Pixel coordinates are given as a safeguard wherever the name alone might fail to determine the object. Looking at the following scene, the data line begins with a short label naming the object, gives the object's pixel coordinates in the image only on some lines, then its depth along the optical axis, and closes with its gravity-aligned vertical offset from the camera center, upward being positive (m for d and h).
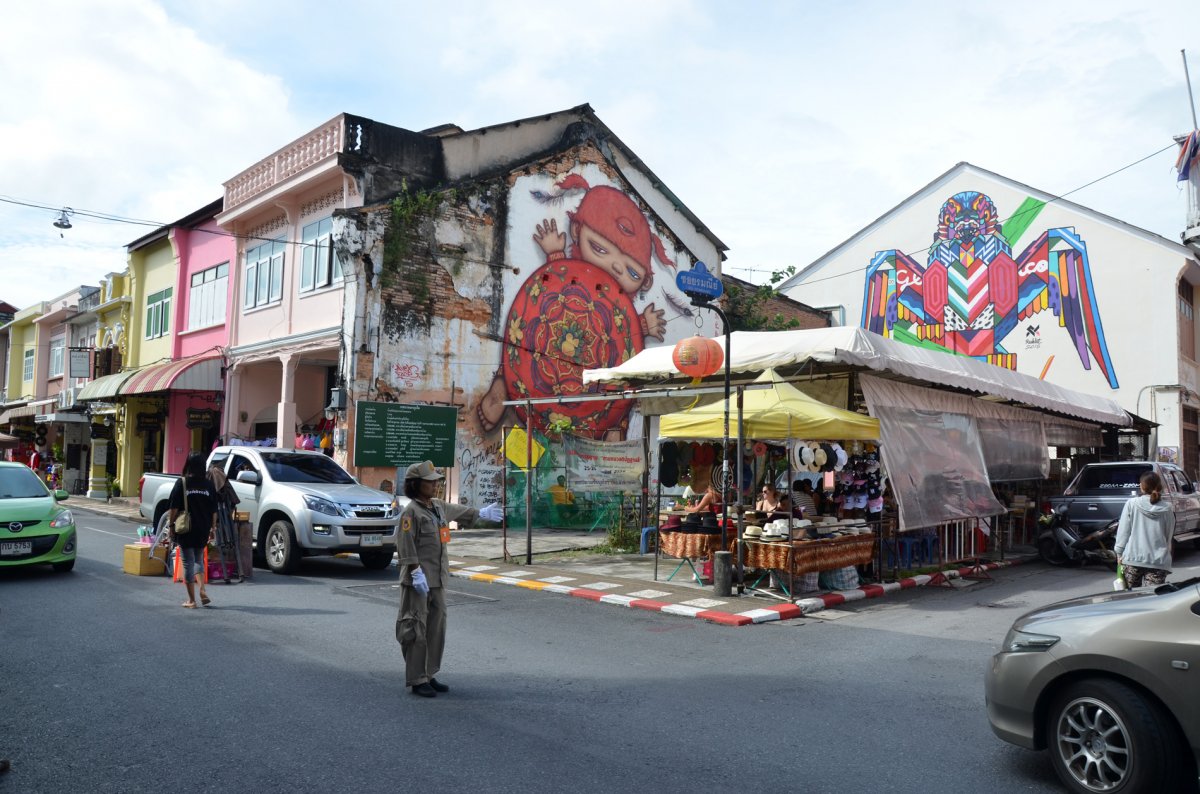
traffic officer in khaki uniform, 6.21 -0.94
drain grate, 10.50 -1.77
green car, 10.96 -0.98
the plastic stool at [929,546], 14.05 -1.38
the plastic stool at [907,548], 13.57 -1.38
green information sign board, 18.17 +0.46
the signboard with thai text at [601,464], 18.42 -0.14
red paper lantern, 12.15 +1.46
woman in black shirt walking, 9.66 -0.77
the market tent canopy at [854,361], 12.45 +1.62
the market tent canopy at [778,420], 10.98 +0.53
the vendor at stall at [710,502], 12.67 -0.64
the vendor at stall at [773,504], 11.57 -0.61
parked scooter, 14.79 -1.40
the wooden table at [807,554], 10.79 -1.22
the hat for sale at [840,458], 12.64 +0.04
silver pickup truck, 12.31 -0.79
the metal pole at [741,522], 10.91 -0.82
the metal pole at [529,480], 13.80 -0.38
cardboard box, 11.97 -1.56
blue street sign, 11.78 +2.45
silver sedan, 4.11 -1.16
